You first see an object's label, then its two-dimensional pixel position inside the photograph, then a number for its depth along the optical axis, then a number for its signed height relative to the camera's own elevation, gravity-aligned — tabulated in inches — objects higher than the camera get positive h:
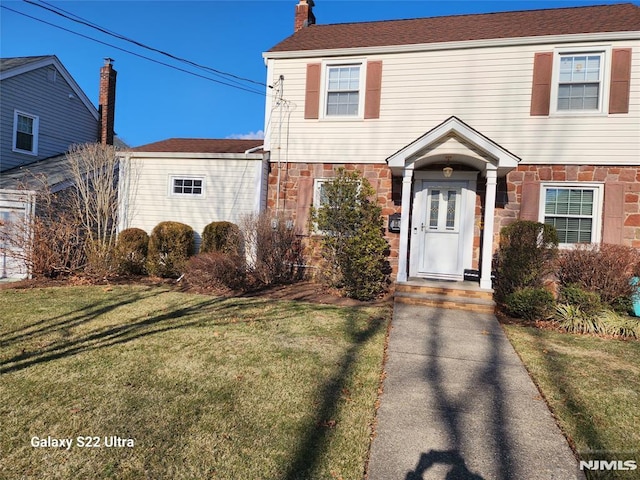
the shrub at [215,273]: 303.4 -33.9
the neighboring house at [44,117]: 520.7 +164.0
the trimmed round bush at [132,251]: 361.4 -24.2
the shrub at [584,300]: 242.4 -31.3
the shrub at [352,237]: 295.4 +0.6
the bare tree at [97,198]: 346.0 +24.4
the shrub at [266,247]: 330.6 -12.1
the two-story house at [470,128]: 307.6 +104.1
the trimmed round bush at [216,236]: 360.9 -5.4
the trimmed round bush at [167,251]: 358.0 -21.7
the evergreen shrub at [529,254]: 271.3 -4.5
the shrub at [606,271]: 260.5 -13.1
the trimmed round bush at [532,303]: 246.7 -36.1
